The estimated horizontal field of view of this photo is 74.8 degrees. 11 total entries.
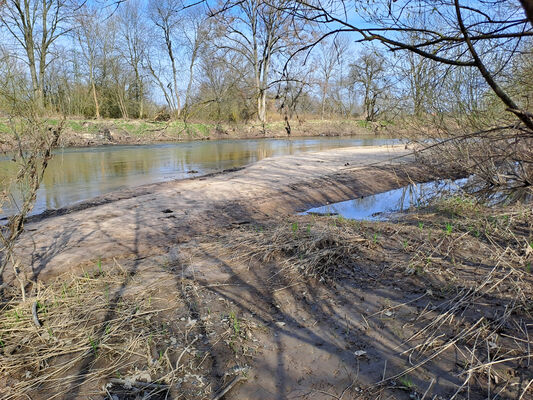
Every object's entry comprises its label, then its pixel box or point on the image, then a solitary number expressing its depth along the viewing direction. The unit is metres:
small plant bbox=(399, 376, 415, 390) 2.12
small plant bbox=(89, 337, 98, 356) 2.53
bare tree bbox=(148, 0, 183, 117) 26.40
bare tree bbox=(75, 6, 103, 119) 29.45
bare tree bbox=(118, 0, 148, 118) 32.62
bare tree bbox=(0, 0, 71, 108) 22.02
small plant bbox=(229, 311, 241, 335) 2.71
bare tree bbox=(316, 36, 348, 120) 39.78
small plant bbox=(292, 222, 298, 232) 4.55
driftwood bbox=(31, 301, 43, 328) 2.78
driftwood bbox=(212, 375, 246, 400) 2.12
